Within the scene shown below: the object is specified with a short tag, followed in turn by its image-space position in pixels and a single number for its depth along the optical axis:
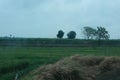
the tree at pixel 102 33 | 40.61
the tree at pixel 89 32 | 44.05
